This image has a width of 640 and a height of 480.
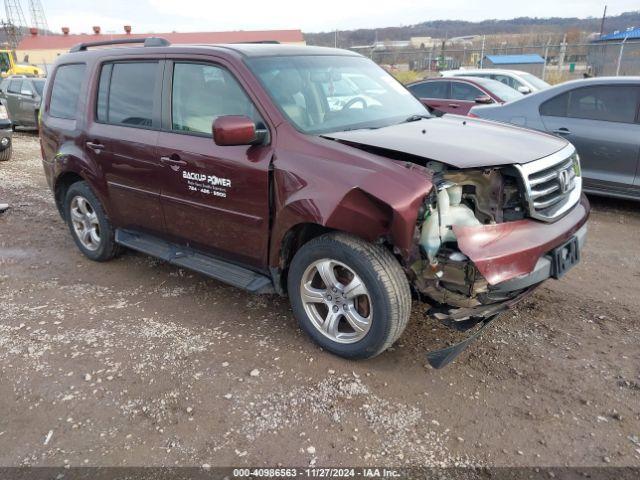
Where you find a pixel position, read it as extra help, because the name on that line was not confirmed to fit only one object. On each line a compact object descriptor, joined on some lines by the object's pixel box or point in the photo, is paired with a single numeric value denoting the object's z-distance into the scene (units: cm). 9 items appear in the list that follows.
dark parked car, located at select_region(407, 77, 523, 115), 957
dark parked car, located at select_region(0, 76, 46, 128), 1377
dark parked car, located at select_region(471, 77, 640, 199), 593
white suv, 1149
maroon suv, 288
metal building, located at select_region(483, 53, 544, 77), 2542
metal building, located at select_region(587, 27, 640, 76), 1859
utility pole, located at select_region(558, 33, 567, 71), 2123
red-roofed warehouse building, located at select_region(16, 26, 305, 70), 5688
